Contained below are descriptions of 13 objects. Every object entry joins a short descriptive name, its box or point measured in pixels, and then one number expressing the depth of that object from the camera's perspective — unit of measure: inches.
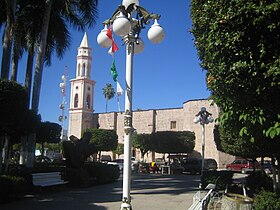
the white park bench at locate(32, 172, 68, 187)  452.7
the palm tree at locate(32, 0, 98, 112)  584.3
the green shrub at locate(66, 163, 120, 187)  554.2
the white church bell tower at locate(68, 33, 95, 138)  1861.1
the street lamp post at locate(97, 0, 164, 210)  199.0
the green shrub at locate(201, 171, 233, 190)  476.6
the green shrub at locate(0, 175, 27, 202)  356.4
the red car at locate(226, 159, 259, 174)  1220.2
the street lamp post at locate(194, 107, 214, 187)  611.5
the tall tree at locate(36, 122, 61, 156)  965.8
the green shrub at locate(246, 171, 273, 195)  486.7
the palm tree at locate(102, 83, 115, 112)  2487.8
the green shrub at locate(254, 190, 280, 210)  274.5
